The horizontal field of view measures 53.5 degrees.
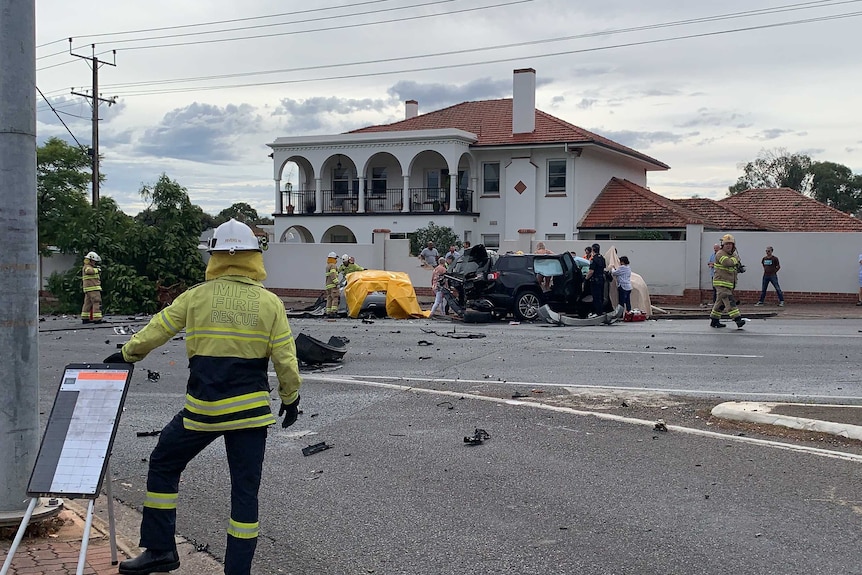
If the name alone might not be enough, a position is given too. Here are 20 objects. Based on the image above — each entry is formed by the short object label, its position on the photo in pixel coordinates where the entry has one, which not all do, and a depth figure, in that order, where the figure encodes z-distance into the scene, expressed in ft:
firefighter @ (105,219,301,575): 14.73
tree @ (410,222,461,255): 115.85
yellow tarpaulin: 72.33
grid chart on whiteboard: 14.29
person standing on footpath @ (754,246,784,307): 79.87
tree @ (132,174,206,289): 96.94
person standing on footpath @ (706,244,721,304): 83.87
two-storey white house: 122.11
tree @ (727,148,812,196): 230.27
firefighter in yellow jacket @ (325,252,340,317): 74.23
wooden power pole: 121.29
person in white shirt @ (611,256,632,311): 66.23
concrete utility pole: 17.03
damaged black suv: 65.51
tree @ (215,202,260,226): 221.54
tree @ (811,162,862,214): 224.53
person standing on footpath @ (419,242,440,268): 97.09
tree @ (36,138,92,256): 128.16
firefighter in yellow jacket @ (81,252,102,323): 70.49
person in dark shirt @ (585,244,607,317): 64.90
